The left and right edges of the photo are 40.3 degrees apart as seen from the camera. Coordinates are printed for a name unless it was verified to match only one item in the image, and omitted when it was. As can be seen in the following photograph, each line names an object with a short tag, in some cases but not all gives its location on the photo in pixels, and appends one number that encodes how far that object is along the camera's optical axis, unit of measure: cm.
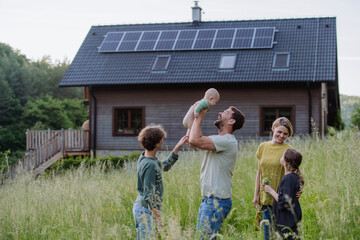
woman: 491
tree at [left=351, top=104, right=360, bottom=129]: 2863
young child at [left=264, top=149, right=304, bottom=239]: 429
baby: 443
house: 2098
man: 447
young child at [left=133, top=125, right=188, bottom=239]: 448
